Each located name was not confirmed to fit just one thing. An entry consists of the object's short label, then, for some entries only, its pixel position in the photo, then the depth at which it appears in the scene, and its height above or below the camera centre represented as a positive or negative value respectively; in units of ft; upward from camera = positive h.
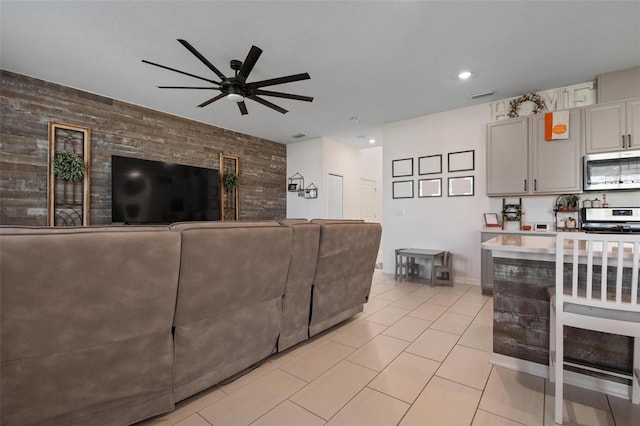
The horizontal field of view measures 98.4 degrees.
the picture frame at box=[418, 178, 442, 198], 14.90 +1.38
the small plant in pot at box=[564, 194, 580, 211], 11.39 +0.53
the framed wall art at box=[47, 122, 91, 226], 11.52 +1.49
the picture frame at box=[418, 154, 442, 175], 14.90 +2.66
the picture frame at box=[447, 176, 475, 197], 13.88 +1.37
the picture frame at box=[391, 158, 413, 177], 15.94 +2.66
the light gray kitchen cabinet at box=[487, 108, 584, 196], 10.92 +2.35
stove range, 9.82 -0.21
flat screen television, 13.14 +0.99
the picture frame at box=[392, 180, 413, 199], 15.94 +1.38
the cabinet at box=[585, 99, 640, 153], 9.88 +3.25
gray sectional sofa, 3.23 -1.49
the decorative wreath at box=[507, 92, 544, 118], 12.19 +4.98
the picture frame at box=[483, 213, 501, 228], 12.89 -0.33
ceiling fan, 8.31 +4.14
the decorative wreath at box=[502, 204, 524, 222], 12.68 +0.06
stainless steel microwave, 9.95 +1.63
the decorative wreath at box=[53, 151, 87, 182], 11.50 +1.84
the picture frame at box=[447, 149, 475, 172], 13.88 +2.68
